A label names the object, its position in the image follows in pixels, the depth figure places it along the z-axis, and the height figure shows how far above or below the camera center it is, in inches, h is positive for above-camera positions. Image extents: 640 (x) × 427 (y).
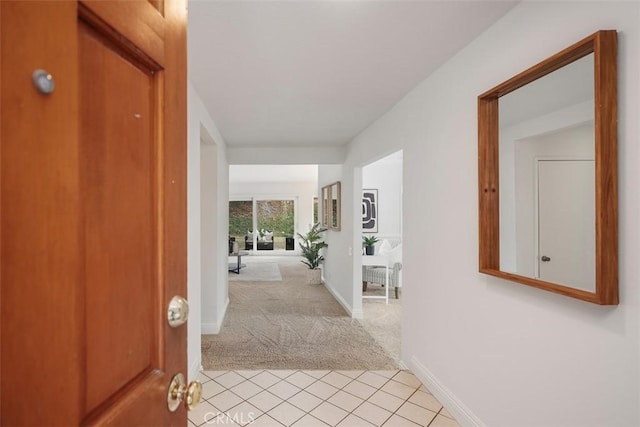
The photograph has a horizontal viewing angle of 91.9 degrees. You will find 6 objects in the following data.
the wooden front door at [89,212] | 16.0 +0.3
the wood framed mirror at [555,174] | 39.1 +6.3
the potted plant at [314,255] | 226.1 -29.2
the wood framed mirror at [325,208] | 214.1 +5.2
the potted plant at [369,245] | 209.3 -20.8
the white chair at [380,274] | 187.5 -36.8
